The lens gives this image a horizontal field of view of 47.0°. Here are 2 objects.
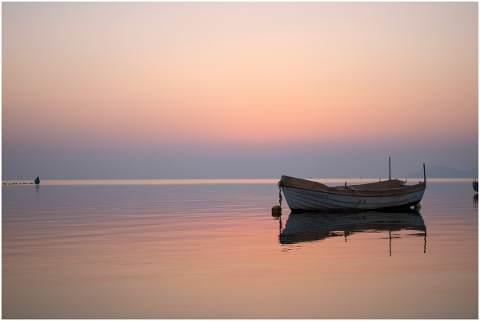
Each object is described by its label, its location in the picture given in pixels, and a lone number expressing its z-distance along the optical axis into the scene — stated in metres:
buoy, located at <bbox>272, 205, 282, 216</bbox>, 41.75
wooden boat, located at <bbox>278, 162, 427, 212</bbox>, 43.35
